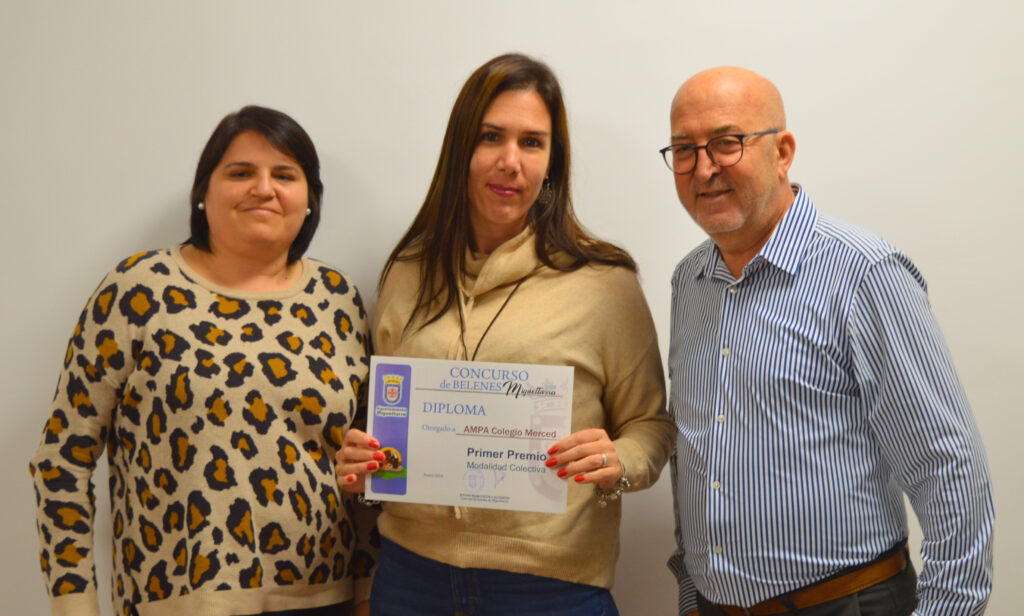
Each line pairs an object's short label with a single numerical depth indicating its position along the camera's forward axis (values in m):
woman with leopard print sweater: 1.83
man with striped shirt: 1.46
